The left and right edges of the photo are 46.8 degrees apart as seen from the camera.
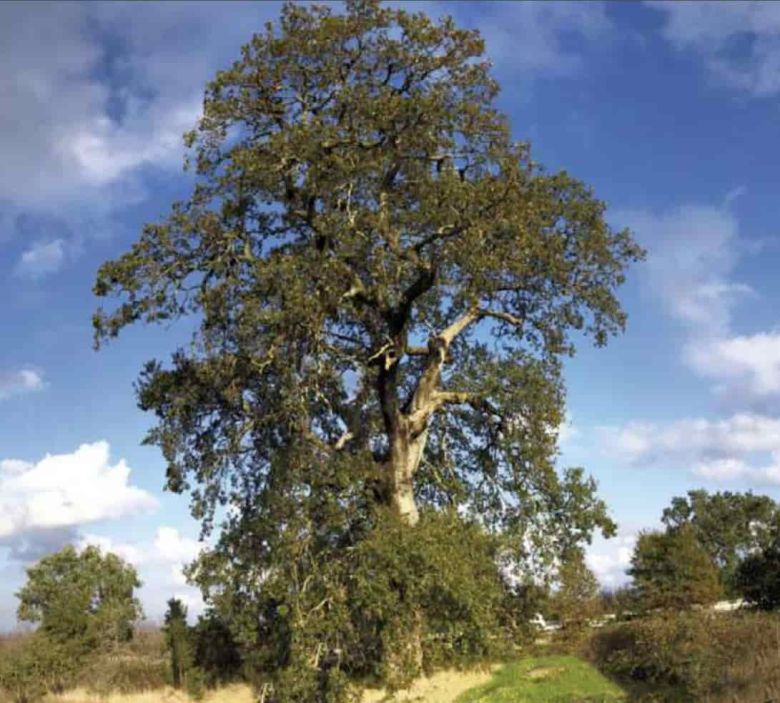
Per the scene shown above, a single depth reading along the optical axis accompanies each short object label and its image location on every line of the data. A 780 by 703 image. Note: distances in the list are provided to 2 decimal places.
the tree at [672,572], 31.02
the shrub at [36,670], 28.22
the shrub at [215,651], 27.91
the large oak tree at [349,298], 21.03
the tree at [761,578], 29.73
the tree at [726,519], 47.97
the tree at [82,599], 30.92
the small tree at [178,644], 27.83
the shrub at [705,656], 18.02
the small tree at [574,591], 22.61
